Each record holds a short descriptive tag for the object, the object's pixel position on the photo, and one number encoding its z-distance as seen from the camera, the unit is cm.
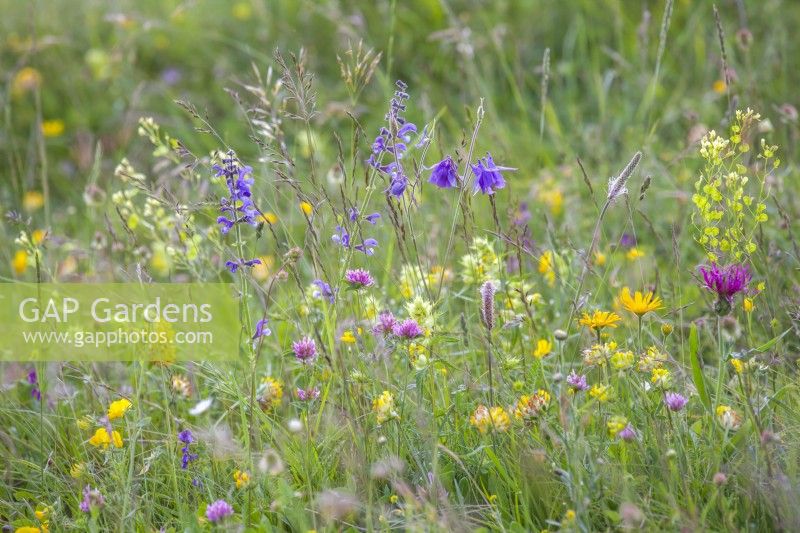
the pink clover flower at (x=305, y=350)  839
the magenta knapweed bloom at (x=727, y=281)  829
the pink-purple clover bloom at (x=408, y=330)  834
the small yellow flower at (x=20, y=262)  888
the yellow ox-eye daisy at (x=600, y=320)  834
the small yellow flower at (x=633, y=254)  856
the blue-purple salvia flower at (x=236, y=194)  835
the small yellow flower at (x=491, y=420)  833
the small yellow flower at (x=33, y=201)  990
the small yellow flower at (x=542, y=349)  845
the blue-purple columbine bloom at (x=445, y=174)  836
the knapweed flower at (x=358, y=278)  836
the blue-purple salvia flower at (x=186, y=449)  841
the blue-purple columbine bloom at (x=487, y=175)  836
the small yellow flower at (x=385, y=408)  832
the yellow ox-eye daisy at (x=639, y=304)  832
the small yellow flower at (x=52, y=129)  1159
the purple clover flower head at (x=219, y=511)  827
